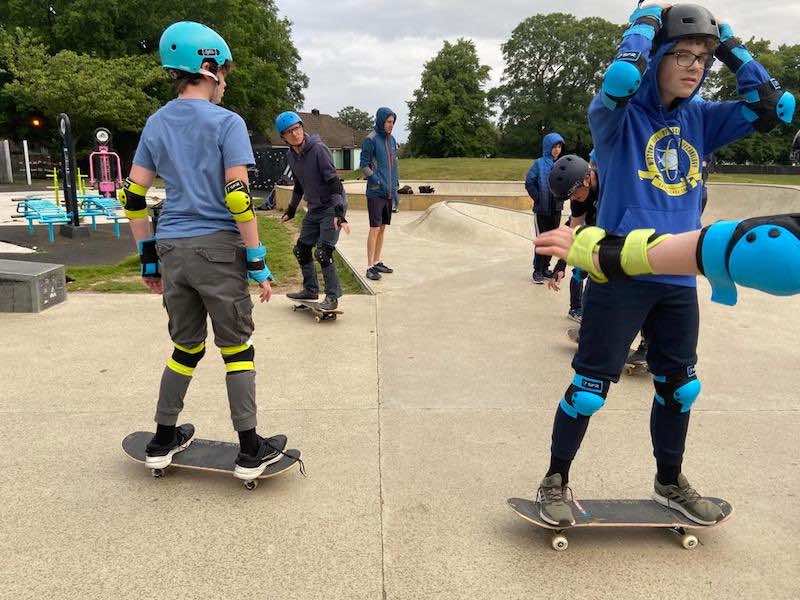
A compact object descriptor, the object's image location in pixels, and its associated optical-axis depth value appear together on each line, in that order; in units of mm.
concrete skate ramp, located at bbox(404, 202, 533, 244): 11320
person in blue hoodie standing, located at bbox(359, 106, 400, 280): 7884
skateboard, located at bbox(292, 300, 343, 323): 5887
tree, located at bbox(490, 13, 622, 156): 64719
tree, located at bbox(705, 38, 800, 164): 56188
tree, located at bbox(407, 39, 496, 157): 59906
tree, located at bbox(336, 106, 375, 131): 122812
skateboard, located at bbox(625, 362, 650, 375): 4590
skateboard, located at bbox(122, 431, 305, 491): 2936
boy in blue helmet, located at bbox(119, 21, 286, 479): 2689
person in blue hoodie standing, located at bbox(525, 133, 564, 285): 7461
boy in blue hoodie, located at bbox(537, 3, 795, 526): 2283
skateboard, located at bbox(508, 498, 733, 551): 2451
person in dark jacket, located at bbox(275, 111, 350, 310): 6039
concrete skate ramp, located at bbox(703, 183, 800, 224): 19641
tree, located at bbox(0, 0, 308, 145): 34250
